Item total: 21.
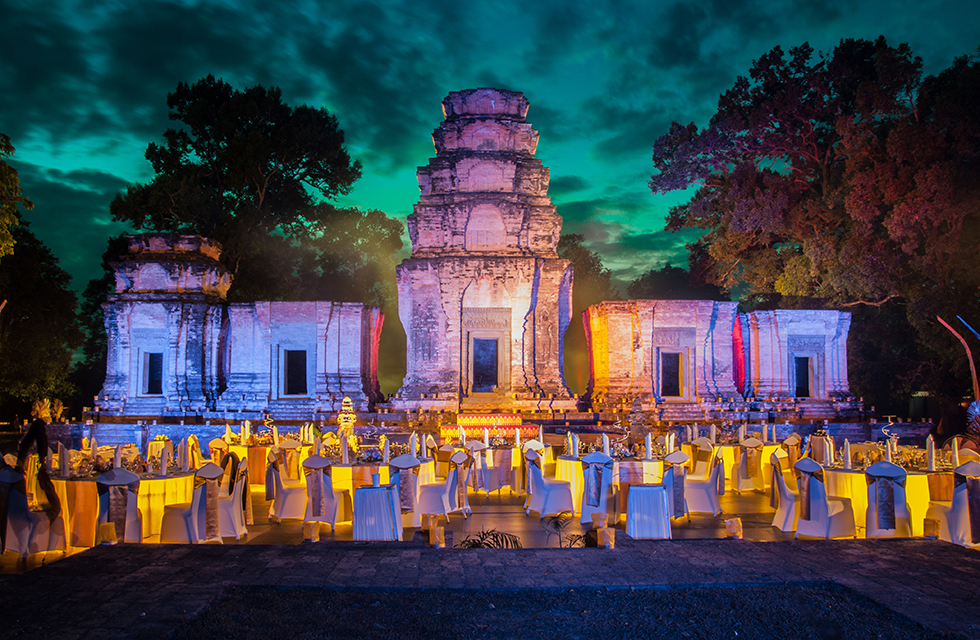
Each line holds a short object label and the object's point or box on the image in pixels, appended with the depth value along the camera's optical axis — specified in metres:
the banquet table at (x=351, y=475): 7.66
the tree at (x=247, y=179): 22.20
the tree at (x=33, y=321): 18.62
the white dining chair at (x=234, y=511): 6.73
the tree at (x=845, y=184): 14.93
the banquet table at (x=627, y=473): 7.82
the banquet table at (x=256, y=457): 9.67
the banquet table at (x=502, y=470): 9.10
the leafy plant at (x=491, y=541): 6.33
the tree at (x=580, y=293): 31.86
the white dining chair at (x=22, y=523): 5.75
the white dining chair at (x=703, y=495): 7.80
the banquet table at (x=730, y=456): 9.76
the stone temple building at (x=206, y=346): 16.89
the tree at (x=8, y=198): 10.28
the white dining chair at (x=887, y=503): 6.42
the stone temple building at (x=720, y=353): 17.27
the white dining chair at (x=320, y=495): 7.11
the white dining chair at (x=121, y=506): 6.27
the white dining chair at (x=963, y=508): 6.20
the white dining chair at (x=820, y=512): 6.43
